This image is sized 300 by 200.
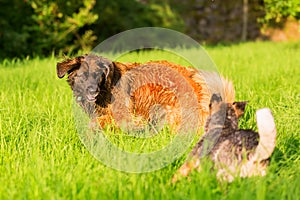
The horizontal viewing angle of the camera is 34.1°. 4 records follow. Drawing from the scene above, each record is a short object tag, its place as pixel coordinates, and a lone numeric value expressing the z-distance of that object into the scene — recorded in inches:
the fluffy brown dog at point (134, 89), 187.0
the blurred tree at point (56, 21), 487.8
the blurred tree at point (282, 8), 438.9
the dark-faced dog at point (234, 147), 121.3
